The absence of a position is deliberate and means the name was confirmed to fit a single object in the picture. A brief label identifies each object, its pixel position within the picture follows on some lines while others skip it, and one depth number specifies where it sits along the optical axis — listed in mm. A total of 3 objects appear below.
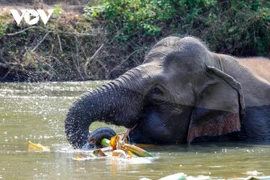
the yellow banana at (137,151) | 16219
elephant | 18203
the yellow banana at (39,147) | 17687
